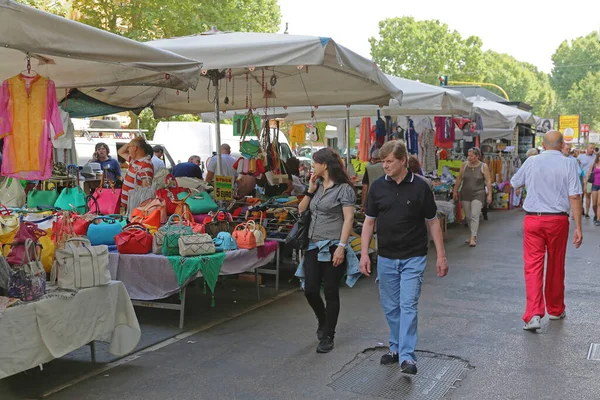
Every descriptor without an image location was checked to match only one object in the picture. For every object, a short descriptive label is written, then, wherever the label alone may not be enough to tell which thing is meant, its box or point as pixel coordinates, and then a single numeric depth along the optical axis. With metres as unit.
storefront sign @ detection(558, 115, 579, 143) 49.62
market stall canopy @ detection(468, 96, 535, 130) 17.72
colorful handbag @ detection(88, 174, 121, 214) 8.51
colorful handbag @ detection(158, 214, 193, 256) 6.67
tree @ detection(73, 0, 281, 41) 24.16
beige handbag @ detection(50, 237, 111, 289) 5.19
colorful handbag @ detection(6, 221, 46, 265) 5.02
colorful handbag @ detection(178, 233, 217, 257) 6.56
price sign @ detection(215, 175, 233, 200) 9.35
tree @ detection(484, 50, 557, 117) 81.31
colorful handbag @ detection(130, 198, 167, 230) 7.26
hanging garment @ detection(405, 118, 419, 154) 16.47
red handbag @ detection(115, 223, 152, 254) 6.66
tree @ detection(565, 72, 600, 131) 79.81
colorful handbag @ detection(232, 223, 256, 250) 7.35
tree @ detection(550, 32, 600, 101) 84.25
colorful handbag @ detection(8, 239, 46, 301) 4.80
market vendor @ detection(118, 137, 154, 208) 8.15
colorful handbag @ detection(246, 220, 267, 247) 7.48
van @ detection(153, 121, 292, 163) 22.64
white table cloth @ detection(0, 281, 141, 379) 4.66
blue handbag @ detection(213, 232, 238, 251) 7.15
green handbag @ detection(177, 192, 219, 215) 8.31
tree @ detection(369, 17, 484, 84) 60.50
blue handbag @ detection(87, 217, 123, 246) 6.87
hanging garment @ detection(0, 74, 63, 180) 6.25
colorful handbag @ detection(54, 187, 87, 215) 8.55
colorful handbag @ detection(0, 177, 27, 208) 9.14
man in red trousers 6.52
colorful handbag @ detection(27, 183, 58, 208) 8.86
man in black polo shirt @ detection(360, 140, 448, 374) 5.14
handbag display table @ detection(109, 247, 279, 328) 6.58
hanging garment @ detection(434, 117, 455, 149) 17.60
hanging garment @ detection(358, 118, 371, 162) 16.86
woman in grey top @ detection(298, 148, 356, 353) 5.82
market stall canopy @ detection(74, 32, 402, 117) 7.64
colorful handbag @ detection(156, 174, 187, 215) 7.84
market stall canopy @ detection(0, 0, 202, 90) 4.88
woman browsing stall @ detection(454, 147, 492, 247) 12.64
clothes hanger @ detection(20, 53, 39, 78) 6.05
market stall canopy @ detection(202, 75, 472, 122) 12.45
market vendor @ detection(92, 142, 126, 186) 13.00
